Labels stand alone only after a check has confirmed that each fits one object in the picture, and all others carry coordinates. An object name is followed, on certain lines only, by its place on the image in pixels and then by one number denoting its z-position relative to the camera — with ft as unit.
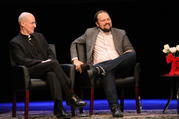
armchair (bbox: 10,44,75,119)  27.95
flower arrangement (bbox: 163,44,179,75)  32.34
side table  31.22
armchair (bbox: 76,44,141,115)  29.90
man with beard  29.72
